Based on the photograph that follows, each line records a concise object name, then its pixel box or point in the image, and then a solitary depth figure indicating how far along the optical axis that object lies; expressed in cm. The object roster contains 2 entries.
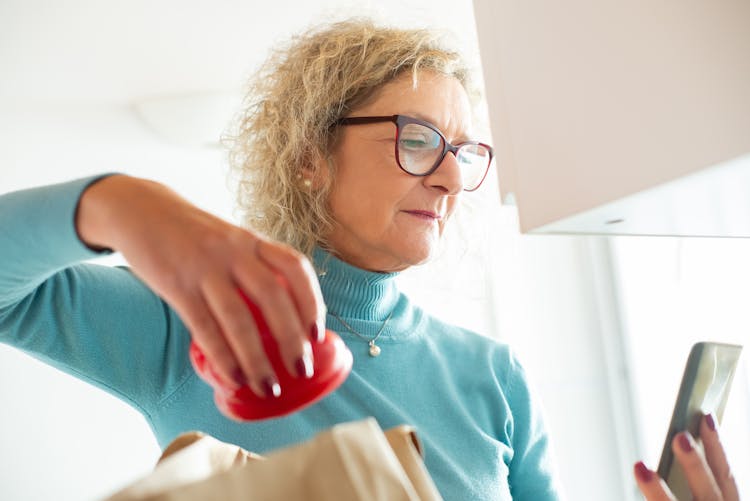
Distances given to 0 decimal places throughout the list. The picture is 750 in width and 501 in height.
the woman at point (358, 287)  83
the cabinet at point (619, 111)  46
